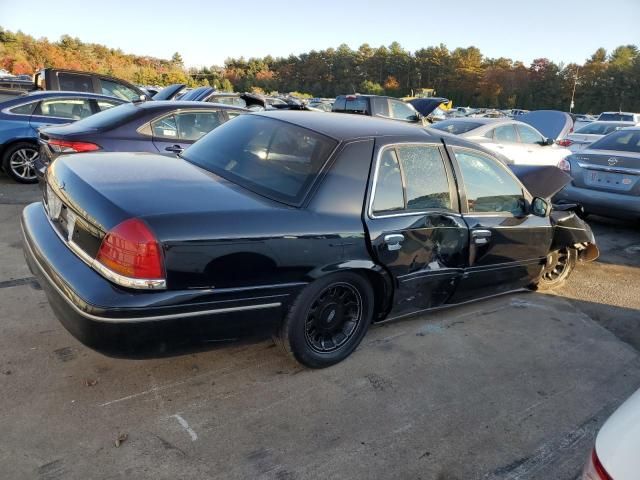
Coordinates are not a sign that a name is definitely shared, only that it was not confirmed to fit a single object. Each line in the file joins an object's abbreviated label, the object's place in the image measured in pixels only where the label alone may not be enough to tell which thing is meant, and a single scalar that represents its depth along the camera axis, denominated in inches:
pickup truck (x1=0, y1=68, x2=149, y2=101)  439.8
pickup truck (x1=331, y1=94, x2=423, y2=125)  520.4
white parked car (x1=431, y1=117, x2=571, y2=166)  384.5
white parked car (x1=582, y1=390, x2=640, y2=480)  53.6
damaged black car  97.3
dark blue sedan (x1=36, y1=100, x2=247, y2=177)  218.5
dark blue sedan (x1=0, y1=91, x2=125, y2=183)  299.9
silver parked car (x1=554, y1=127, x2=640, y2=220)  264.1
